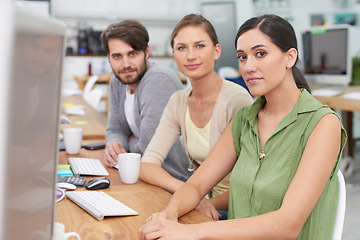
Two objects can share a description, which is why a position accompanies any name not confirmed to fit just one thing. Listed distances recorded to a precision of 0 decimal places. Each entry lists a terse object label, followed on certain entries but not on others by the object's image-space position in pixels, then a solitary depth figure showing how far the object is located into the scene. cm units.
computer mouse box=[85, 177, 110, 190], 130
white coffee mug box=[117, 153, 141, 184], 138
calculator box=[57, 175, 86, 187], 134
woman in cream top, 162
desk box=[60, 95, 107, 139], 220
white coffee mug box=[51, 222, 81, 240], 75
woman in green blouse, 101
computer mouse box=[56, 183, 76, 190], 129
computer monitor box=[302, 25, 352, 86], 401
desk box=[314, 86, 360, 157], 325
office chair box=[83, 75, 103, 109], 383
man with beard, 193
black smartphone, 191
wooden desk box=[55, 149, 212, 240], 98
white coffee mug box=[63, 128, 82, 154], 176
